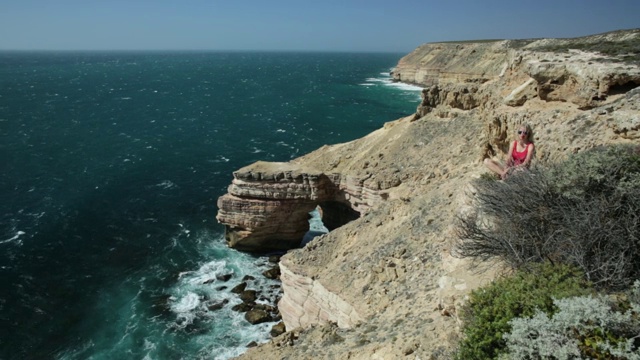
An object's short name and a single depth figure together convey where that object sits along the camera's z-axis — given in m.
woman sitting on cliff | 13.71
